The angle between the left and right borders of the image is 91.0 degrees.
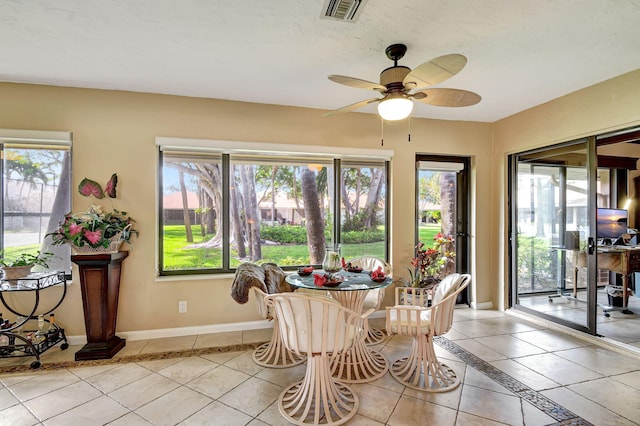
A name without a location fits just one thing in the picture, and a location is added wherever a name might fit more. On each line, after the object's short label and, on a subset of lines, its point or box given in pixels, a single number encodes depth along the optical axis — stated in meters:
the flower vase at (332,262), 2.88
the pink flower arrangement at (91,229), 2.87
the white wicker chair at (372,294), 3.14
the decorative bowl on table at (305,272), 2.90
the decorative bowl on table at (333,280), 2.46
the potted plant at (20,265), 2.78
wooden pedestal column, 2.89
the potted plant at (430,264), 4.00
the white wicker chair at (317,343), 1.92
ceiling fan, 1.98
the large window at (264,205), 3.58
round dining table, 2.49
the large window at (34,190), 3.16
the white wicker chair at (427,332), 2.36
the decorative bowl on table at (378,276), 2.63
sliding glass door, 3.40
